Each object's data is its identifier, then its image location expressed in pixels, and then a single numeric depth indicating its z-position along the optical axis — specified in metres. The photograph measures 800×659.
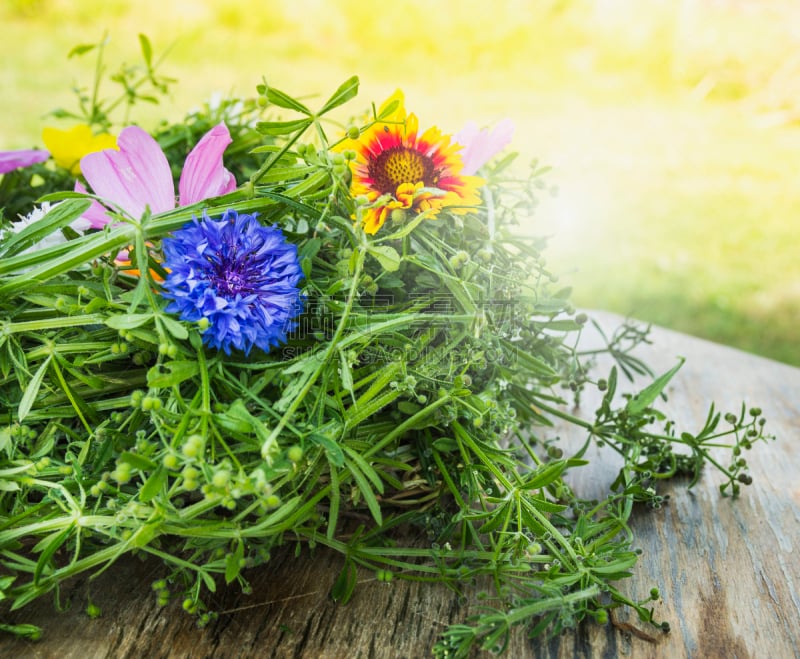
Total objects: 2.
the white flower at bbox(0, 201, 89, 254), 0.35
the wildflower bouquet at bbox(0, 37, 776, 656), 0.31
